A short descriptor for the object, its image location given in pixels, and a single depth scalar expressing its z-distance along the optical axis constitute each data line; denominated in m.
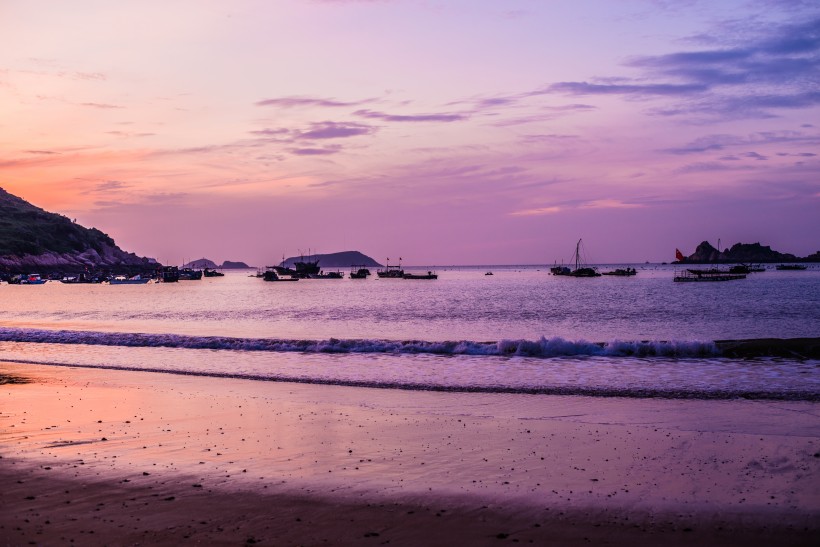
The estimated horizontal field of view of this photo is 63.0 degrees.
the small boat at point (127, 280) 188.39
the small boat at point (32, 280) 189.50
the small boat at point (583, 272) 187.25
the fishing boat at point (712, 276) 148.75
